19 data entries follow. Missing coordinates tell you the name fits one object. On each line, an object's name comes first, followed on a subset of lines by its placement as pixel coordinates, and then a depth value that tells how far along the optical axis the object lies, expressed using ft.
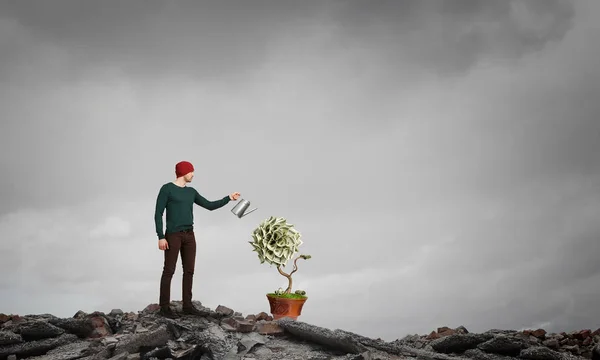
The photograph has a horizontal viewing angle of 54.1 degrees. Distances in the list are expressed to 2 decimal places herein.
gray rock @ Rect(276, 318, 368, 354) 25.89
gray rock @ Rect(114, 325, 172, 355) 25.16
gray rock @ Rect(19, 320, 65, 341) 27.94
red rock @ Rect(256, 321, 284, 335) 28.71
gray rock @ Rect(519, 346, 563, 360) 26.73
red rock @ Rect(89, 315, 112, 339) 29.32
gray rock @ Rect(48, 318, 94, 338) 29.25
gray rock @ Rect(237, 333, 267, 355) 26.37
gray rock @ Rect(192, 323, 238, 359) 24.99
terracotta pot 33.37
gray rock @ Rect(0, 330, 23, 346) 27.09
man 31.17
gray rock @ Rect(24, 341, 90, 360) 26.21
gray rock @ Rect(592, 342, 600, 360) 27.78
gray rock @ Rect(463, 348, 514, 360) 27.55
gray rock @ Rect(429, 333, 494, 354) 28.86
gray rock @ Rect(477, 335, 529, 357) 27.73
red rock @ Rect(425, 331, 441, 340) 32.78
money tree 33.91
